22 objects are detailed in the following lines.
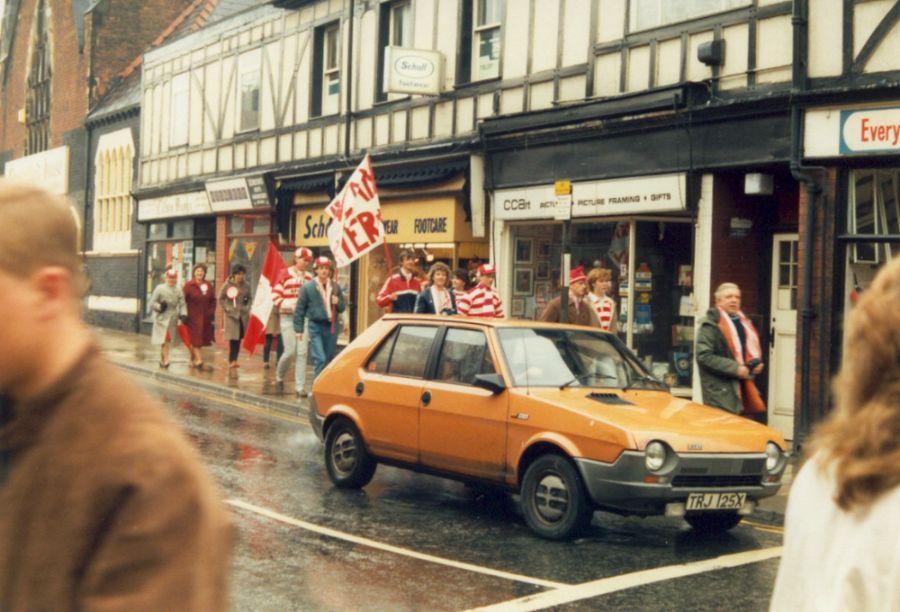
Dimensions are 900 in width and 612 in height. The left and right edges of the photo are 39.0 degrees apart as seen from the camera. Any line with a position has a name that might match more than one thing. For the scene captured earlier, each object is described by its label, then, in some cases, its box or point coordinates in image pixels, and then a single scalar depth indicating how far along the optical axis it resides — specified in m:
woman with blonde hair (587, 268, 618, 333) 14.47
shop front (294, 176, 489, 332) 20.14
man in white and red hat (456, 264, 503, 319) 15.24
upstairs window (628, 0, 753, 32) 15.05
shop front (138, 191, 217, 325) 30.44
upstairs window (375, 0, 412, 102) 21.86
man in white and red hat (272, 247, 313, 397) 19.20
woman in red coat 22.80
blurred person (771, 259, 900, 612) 2.30
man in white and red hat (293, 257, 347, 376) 17.52
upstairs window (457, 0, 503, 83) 19.39
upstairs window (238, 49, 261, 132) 27.16
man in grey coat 10.82
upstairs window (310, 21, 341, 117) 24.09
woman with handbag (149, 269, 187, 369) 22.28
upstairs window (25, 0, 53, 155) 44.47
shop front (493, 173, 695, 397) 16.06
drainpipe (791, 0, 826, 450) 13.66
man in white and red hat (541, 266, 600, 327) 13.80
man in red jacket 17.36
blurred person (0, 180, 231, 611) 1.90
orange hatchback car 8.58
